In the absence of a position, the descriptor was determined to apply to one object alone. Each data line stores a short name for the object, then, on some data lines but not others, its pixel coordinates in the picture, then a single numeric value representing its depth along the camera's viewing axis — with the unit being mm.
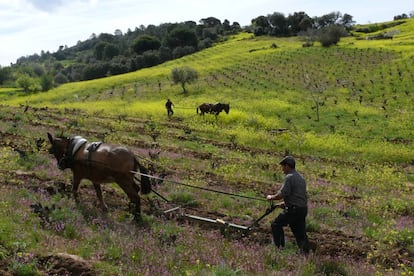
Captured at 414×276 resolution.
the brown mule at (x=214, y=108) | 40344
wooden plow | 10555
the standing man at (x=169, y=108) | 41231
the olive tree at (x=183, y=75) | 60469
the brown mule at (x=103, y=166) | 11391
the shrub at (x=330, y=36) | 87781
